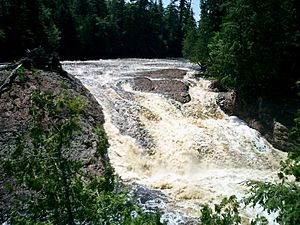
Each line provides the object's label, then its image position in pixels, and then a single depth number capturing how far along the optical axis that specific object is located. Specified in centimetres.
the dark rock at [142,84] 1435
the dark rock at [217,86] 1483
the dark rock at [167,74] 1662
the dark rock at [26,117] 820
